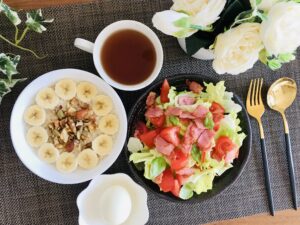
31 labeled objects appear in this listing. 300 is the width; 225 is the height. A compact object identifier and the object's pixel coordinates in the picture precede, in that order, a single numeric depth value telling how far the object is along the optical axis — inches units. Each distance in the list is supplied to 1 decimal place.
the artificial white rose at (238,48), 24.1
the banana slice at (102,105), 33.0
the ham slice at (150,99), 32.5
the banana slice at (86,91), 32.9
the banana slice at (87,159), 32.7
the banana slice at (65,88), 32.7
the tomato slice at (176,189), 31.3
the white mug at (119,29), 31.8
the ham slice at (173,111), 31.3
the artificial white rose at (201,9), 22.8
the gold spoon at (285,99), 35.4
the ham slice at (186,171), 30.9
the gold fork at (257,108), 35.2
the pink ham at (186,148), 30.7
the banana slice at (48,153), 32.5
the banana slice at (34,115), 32.4
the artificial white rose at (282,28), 21.7
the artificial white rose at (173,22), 23.2
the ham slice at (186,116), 31.2
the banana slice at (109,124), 33.0
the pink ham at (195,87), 32.6
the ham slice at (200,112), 31.1
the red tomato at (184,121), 31.4
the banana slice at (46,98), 32.5
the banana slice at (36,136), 32.5
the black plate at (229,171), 32.5
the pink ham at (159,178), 31.7
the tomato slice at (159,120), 32.1
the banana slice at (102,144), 32.8
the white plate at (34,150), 31.8
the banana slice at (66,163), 32.4
